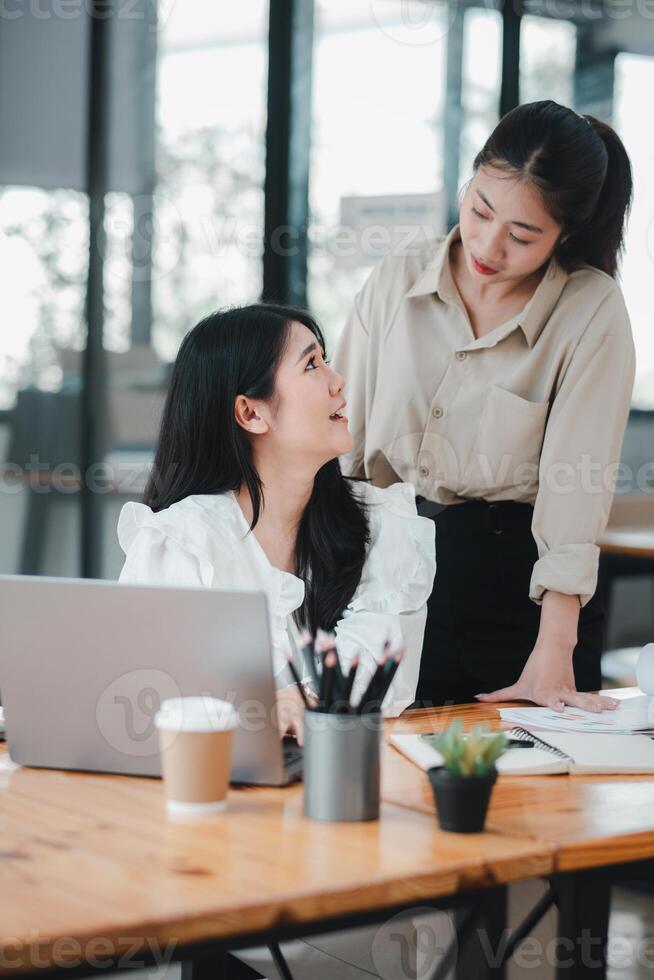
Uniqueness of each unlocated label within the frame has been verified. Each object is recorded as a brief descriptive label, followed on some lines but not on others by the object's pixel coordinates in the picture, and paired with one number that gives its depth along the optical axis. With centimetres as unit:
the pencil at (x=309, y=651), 239
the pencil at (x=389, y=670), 235
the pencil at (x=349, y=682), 233
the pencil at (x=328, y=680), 233
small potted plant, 230
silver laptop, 240
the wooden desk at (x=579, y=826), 230
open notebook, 258
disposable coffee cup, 232
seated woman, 304
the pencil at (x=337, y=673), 233
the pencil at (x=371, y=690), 233
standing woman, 326
